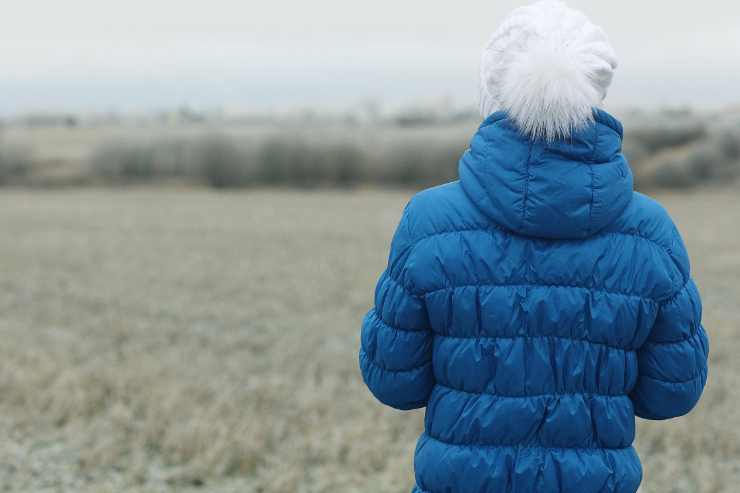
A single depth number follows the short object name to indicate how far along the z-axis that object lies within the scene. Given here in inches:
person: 73.3
